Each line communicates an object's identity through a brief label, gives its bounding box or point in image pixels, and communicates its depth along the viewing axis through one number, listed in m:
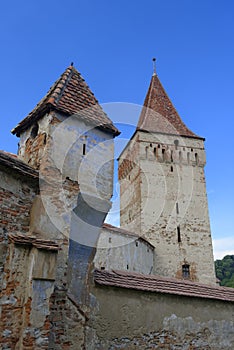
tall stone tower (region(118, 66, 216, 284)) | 24.00
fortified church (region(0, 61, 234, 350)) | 5.42
